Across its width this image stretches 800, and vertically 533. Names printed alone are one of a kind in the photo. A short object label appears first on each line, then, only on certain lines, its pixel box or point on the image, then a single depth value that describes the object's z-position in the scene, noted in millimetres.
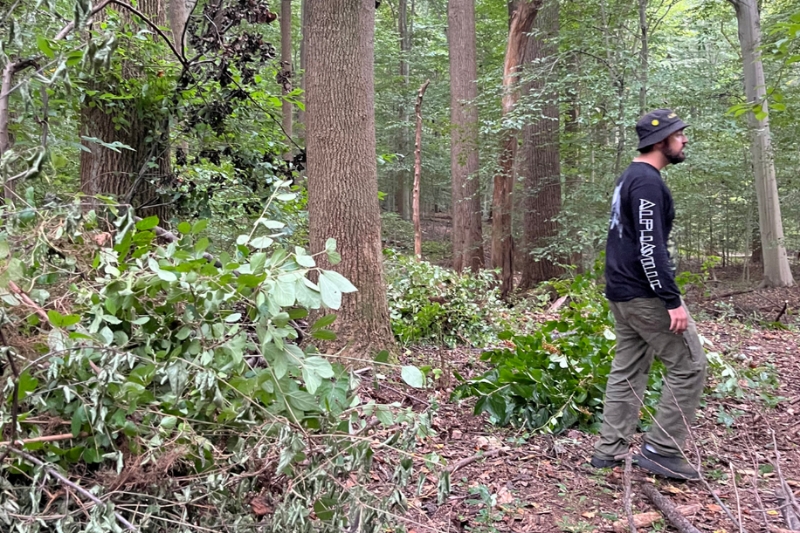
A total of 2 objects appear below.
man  3090
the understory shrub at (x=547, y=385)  3865
